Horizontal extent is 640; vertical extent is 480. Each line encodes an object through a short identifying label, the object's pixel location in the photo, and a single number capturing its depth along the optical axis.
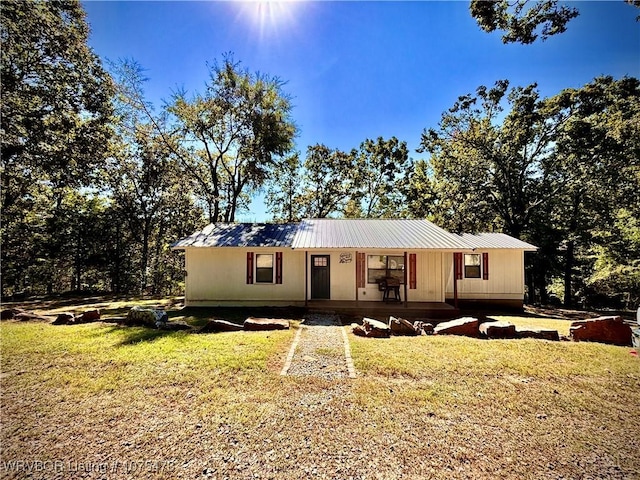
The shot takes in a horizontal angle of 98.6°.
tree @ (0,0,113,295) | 8.30
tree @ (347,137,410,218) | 22.70
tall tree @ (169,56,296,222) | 15.05
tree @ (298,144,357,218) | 22.08
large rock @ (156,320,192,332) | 7.28
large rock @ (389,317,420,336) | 7.10
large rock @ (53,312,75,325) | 7.64
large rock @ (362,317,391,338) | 6.81
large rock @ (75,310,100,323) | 7.90
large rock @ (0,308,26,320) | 7.98
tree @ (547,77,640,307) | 13.27
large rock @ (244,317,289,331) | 7.29
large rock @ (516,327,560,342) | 6.78
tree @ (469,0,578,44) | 5.52
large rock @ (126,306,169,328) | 7.43
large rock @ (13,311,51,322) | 7.90
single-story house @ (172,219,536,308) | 10.52
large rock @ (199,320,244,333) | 7.22
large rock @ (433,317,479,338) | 7.15
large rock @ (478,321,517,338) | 6.87
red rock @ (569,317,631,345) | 6.61
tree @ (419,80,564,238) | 15.94
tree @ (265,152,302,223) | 22.02
